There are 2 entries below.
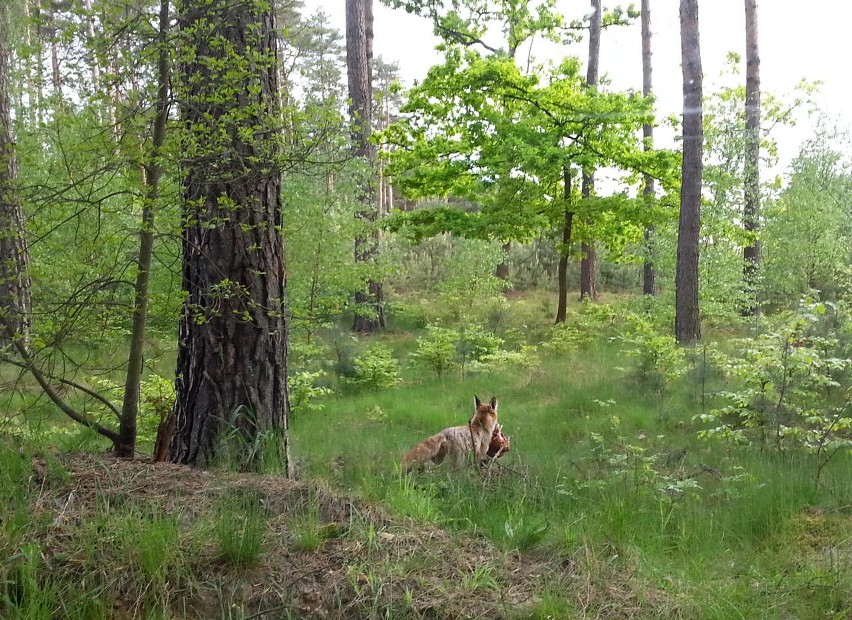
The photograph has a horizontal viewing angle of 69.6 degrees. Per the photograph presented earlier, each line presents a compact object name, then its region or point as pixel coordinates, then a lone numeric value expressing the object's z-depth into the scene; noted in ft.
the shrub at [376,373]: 36.19
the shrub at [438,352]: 38.86
